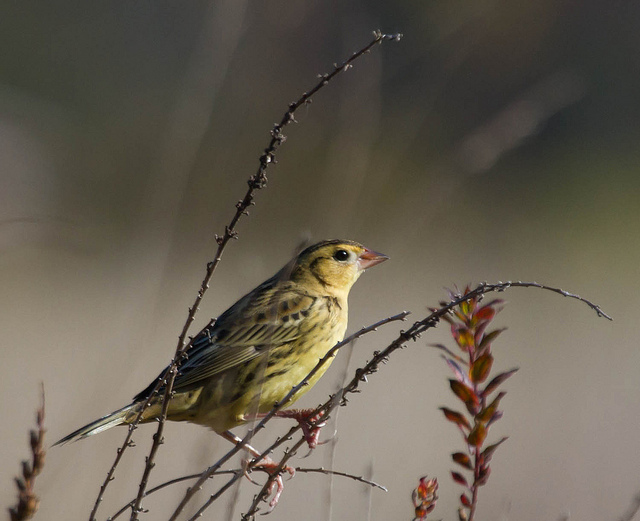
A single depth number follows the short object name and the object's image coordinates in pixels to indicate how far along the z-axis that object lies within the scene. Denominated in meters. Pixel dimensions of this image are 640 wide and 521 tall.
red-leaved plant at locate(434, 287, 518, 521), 4.54
